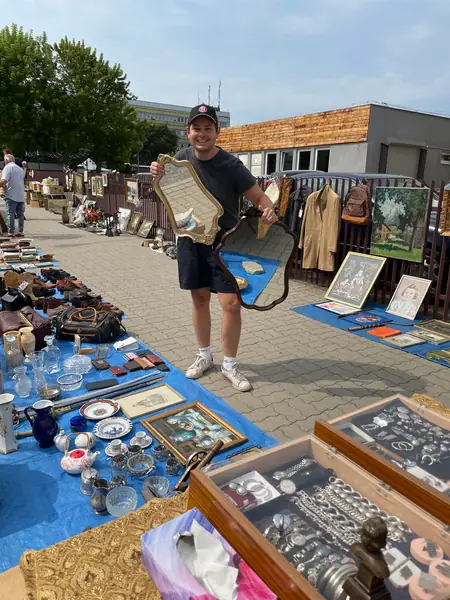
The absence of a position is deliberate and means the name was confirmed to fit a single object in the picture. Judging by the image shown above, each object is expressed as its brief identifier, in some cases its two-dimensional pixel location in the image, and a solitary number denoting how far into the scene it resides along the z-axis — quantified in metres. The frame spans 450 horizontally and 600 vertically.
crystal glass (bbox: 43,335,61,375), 4.10
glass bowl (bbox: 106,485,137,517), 2.44
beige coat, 6.96
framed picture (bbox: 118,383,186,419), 3.48
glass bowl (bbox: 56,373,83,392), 3.80
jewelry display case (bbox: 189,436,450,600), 1.28
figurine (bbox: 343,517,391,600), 1.11
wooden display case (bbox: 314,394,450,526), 1.47
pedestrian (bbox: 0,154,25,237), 10.51
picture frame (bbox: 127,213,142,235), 12.81
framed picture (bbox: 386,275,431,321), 6.05
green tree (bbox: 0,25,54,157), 27.97
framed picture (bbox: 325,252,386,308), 6.54
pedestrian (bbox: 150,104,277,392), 3.37
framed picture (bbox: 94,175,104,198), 15.23
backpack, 6.52
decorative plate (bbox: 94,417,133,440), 3.12
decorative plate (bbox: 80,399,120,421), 3.36
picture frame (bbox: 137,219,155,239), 12.14
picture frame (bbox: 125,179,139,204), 12.63
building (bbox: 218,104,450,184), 17.22
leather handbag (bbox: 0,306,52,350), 4.46
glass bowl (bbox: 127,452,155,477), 2.74
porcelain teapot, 2.75
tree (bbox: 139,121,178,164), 61.59
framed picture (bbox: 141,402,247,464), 3.04
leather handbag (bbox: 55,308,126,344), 4.82
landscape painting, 5.97
